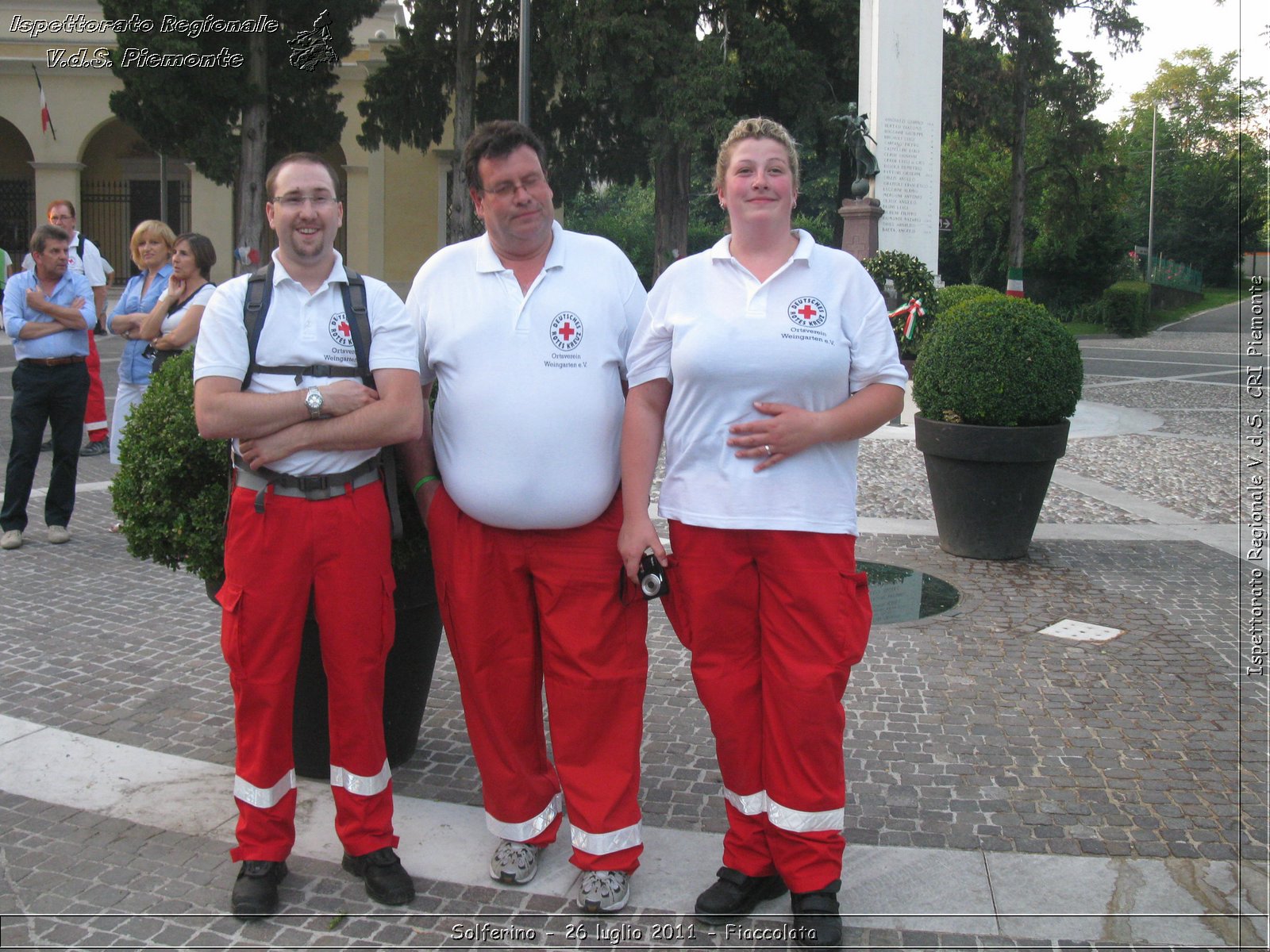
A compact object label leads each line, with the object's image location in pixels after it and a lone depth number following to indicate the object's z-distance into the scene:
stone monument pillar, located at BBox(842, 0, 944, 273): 16.67
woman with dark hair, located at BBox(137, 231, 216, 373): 6.99
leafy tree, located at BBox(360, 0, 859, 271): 27.20
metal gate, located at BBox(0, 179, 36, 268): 33.31
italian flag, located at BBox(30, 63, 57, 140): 30.02
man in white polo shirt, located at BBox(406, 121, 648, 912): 3.29
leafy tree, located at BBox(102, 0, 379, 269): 22.89
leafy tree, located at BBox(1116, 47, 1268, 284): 54.47
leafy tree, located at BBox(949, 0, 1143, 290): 36.06
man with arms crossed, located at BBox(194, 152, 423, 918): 3.24
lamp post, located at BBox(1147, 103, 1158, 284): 49.68
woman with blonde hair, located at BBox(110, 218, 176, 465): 7.54
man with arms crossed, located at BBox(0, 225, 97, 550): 7.36
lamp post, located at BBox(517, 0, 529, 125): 21.27
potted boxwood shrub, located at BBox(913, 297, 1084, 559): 6.91
